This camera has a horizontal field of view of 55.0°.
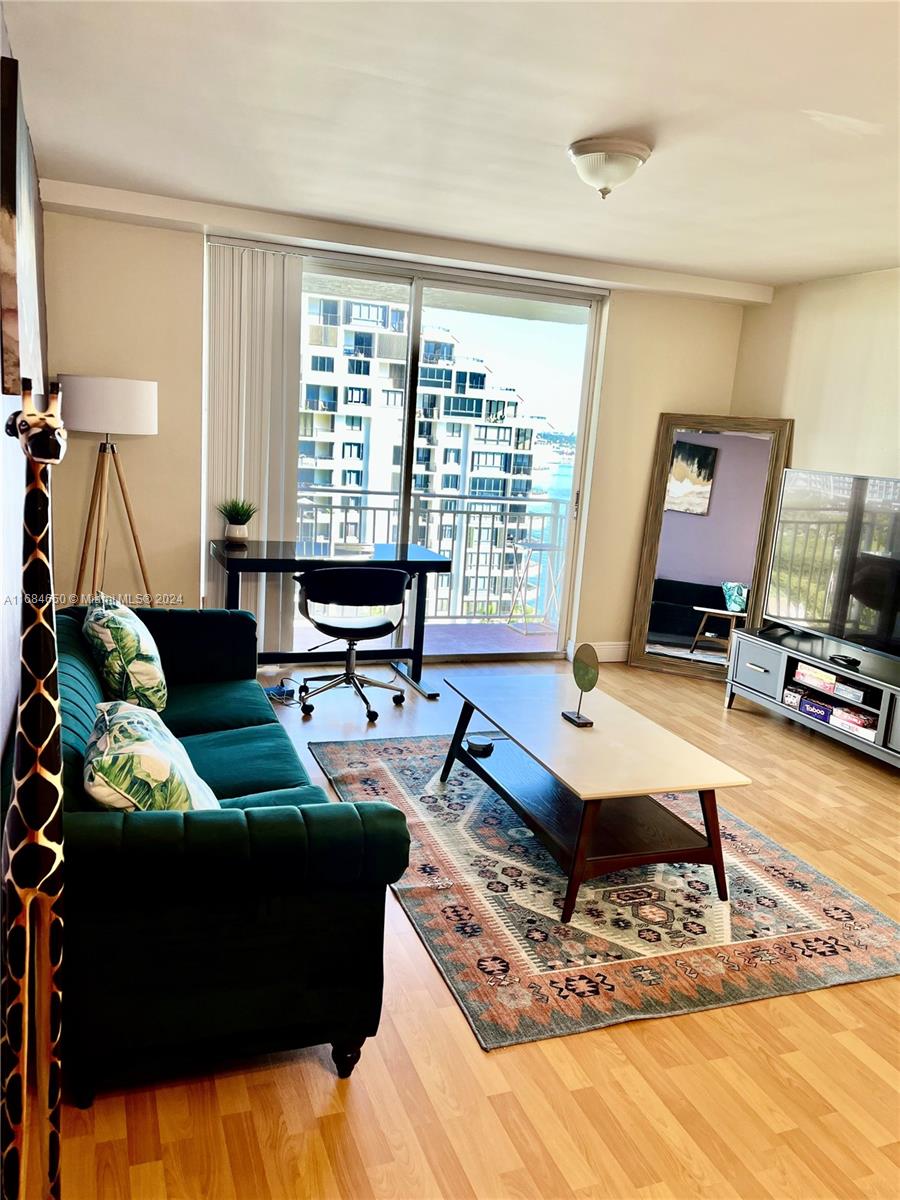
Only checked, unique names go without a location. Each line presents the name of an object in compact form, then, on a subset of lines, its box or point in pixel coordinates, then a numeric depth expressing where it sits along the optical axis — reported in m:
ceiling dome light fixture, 2.94
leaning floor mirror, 5.64
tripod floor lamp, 4.12
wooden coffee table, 2.76
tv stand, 4.23
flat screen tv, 4.42
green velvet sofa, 1.75
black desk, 4.55
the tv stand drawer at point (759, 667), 4.88
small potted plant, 4.84
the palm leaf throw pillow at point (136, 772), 1.85
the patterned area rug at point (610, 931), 2.39
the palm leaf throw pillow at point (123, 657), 2.92
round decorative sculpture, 3.25
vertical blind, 4.82
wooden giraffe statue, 1.37
